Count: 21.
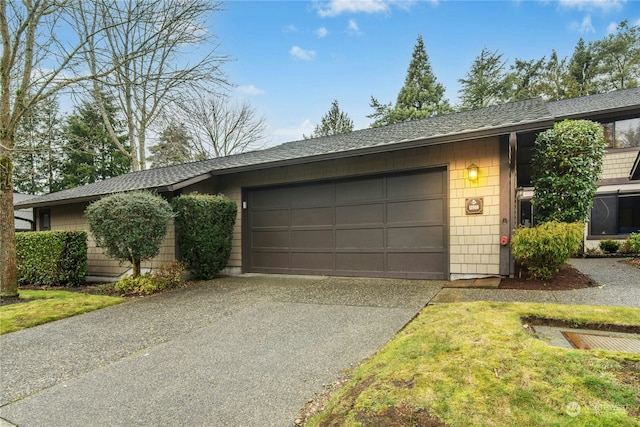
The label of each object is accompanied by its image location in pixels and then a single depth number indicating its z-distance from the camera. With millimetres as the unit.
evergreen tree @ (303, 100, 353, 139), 28875
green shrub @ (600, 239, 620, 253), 9938
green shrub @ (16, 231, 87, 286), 8078
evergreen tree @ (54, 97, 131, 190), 21625
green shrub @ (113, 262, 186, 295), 6480
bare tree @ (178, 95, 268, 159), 20531
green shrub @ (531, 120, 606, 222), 5785
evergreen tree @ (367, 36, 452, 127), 22609
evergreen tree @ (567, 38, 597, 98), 20094
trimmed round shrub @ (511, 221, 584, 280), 5004
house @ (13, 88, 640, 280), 5789
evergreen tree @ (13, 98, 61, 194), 6562
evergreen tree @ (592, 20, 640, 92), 19030
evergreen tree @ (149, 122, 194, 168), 16828
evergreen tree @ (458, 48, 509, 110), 22438
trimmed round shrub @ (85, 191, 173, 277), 6375
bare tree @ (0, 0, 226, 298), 6293
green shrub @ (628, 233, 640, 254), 8047
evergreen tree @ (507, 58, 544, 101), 22172
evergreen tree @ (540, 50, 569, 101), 20766
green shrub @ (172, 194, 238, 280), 7035
